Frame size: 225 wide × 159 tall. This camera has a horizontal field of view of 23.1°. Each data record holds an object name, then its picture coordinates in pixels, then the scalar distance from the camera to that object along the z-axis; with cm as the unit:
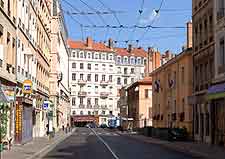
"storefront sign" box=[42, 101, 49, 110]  4519
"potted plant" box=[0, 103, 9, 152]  2608
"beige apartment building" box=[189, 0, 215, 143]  4444
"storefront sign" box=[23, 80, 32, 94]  3309
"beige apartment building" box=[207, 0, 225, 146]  3988
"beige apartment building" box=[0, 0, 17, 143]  3036
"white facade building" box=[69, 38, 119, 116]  14425
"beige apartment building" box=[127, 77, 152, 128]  9484
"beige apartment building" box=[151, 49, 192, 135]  5369
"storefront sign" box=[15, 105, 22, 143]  3736
